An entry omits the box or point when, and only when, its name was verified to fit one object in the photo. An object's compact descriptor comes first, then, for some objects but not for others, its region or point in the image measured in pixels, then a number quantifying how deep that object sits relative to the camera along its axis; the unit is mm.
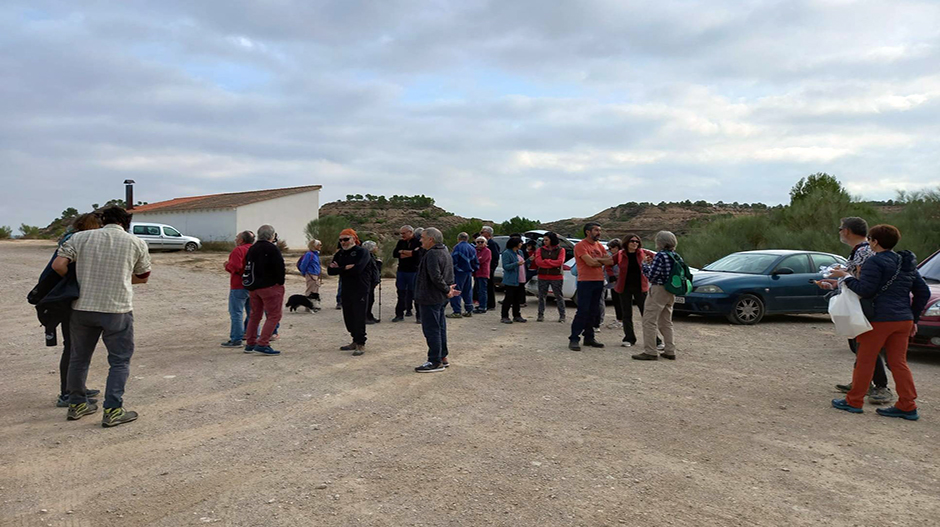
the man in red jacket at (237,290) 9758
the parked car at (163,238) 32250
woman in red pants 5887
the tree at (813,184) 36028
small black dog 14053
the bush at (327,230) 32906
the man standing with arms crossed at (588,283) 9469
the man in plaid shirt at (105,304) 5613
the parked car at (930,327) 8352
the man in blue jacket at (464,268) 12888
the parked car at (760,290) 12173
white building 37188
